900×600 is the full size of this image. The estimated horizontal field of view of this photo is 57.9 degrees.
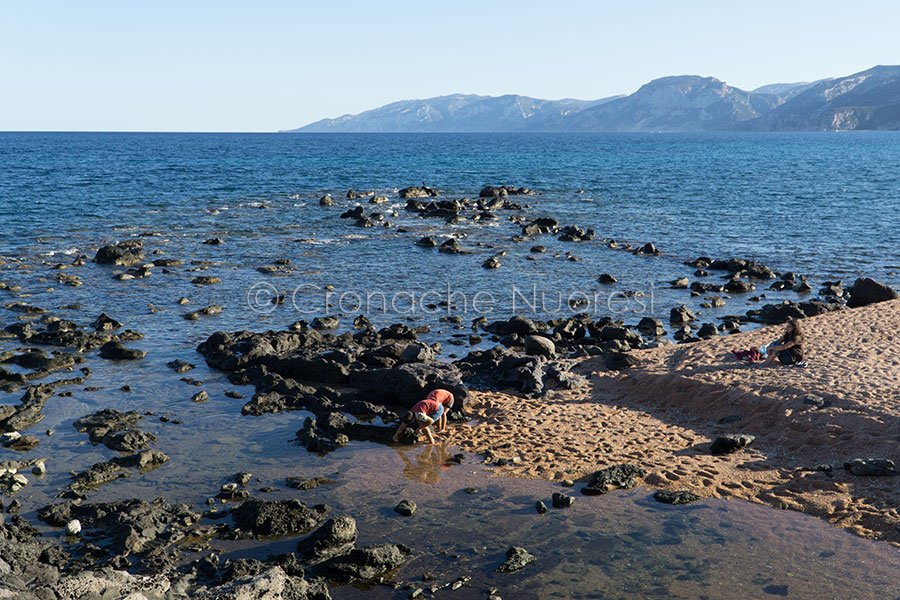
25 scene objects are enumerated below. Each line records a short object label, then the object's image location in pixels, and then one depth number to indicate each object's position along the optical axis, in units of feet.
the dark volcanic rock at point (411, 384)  72.16
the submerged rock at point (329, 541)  46.26
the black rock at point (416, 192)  253.67
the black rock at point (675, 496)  52.90
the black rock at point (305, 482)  56.18
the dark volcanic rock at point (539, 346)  86.94
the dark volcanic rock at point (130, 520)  46.98
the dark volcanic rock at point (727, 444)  60.23
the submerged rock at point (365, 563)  43.91
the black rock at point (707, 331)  95.61
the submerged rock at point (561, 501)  52.65
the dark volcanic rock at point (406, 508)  51.78
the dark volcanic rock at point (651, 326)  98.22
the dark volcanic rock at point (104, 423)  64.23
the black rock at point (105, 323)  95.85
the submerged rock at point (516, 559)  45.06
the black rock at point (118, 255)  137.59
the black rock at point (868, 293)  106.83
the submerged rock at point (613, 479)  54.73
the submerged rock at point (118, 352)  85.35
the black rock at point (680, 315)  103.09
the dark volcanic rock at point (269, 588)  36.11
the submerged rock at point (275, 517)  48.91
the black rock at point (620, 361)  80.12
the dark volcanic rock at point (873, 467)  54.03
